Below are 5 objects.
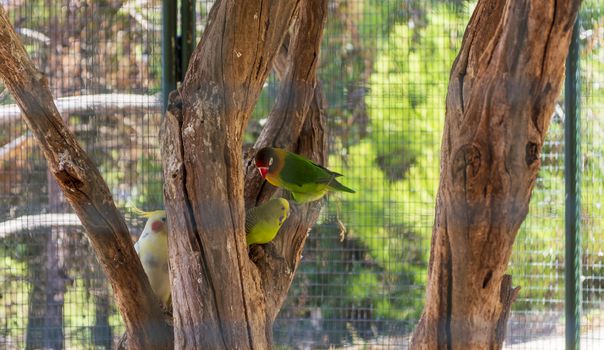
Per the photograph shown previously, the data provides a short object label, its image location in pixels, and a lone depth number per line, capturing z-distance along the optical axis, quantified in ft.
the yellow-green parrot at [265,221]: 19.05
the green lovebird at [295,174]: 19.27
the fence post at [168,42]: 20.86
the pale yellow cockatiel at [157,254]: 19.57
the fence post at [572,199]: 20.77
